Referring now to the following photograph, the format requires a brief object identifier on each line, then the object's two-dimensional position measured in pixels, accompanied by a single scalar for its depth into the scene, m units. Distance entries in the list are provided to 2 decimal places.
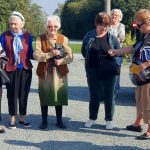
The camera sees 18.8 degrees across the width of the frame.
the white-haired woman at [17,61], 6.74
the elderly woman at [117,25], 8.20
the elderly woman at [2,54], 6.63
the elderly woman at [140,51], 6.00
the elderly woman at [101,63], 6.68
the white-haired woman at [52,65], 6.65
